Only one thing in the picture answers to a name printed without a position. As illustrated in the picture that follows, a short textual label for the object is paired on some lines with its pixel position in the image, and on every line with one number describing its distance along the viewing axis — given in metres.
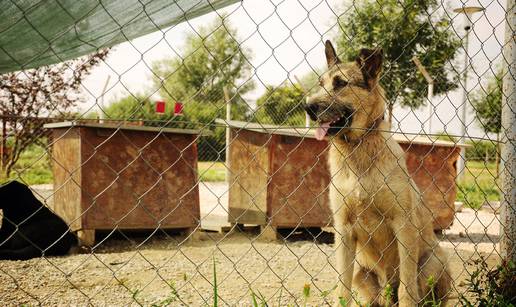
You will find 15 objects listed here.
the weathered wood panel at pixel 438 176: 6.98
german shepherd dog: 2.93
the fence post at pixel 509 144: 2.97
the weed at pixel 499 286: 2.78
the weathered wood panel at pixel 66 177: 4.85
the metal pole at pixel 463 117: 11.70
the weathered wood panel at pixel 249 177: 6.00
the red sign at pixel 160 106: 10.17
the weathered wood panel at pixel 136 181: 4.89
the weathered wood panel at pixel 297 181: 5.89
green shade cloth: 1.82
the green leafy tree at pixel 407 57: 7.91
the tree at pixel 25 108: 4.99
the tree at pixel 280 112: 12.09
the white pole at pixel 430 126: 10.69
